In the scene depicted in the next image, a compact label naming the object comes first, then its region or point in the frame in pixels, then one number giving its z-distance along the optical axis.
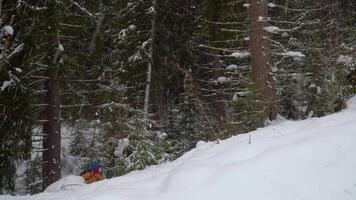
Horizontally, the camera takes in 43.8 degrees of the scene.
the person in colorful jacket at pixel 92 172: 11.19
